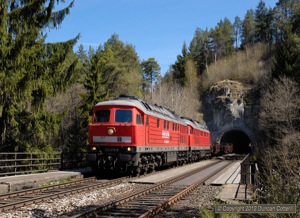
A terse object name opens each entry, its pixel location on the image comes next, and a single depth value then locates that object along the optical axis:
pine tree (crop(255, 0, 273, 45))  84.05
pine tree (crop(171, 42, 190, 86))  84.55
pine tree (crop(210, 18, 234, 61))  93.31
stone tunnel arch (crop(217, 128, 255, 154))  73.87
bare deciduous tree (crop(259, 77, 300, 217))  33.16
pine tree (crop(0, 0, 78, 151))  15.44
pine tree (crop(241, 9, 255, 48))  92.88
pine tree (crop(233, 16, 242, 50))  97.69
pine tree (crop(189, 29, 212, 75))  93.06
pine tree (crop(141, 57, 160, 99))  86.94
